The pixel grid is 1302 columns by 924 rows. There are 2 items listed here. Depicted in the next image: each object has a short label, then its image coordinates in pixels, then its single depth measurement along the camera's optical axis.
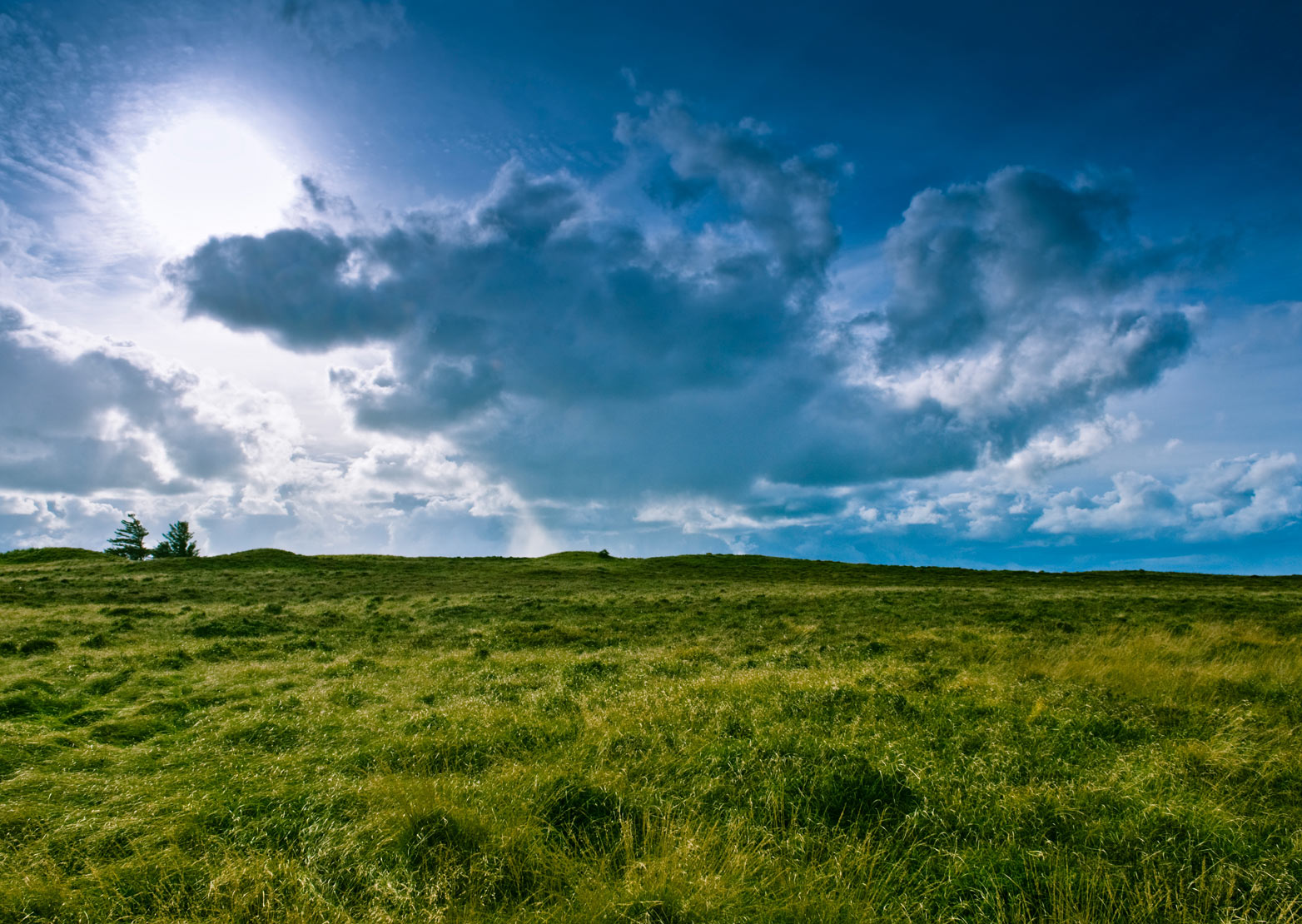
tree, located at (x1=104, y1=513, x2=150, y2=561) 86.56
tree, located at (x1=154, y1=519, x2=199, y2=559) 92.12
